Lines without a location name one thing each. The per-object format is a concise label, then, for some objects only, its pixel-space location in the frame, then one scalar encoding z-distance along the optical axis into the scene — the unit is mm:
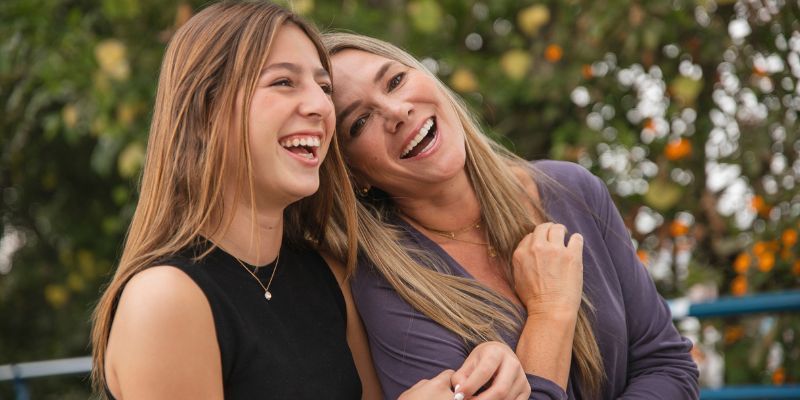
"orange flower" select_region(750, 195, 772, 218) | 3369
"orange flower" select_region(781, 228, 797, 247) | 3234
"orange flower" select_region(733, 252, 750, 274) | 3412
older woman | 2092
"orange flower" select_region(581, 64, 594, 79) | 3570
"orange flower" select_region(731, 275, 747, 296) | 3496
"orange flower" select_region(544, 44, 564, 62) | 3646
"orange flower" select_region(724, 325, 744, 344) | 3537
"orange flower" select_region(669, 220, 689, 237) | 3637
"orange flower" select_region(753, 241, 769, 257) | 3305
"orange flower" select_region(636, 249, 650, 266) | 3719
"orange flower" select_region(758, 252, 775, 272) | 3297
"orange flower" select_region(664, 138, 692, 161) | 3490
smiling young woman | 1774
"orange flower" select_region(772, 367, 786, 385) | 3328
